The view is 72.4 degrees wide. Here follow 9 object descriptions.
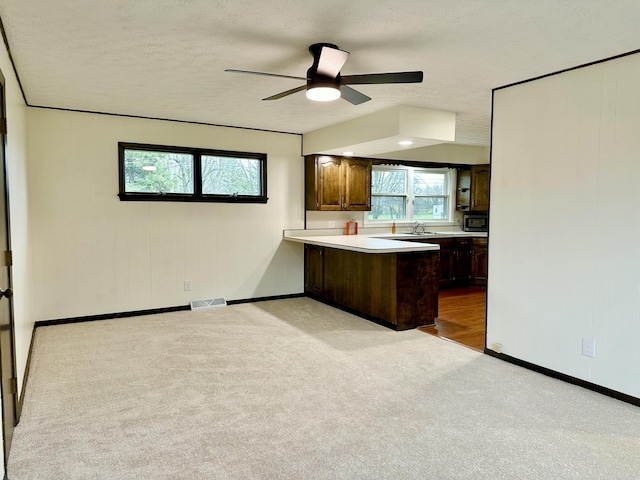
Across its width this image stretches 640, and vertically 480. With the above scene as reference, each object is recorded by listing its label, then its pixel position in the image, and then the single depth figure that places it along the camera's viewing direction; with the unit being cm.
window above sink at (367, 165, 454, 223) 696
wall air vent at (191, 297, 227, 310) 539
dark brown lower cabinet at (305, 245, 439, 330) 449
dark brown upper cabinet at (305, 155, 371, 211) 593
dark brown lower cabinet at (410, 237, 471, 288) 686
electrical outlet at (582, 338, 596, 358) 304
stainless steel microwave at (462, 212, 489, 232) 747
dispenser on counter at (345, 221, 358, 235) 647
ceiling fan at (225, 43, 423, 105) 264
